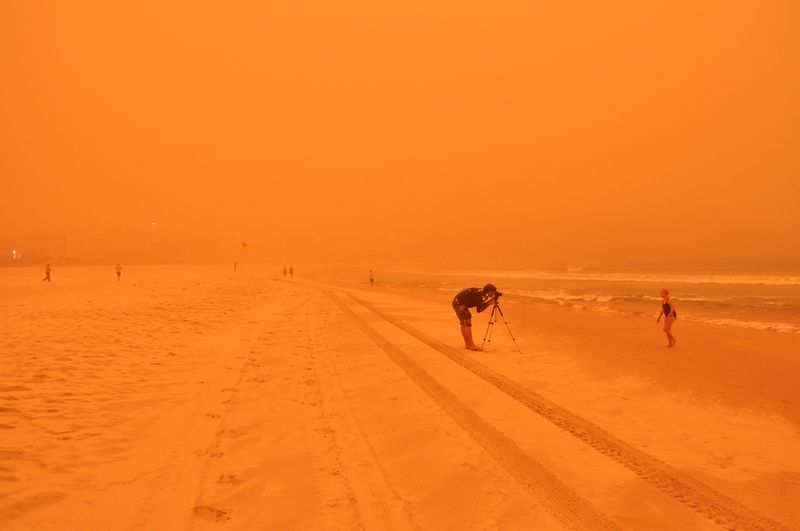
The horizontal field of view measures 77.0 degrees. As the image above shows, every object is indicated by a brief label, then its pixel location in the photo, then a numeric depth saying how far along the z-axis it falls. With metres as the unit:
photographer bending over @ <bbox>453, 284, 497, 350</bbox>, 13.29
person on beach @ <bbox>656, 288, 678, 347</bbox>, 15.26
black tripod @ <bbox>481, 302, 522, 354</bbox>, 15.20
